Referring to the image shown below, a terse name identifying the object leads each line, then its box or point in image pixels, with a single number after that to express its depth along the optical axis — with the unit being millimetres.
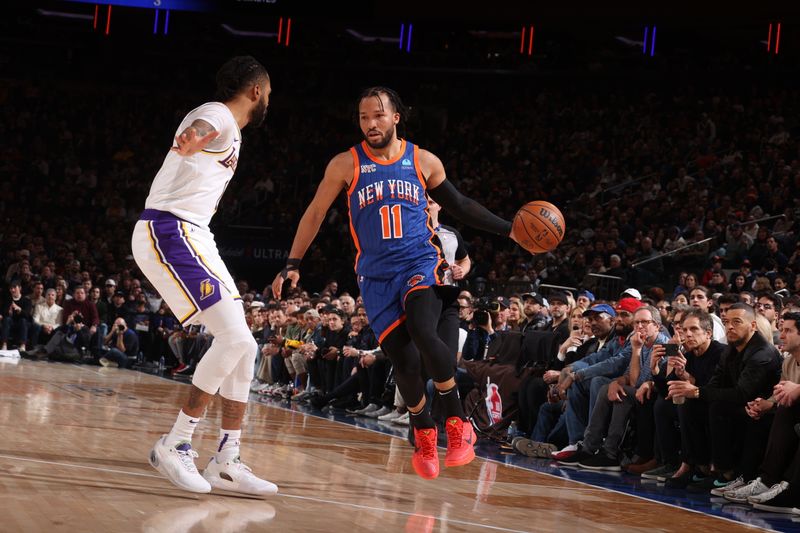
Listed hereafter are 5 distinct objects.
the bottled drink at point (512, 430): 8604
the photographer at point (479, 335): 9758
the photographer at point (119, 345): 16438
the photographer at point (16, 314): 16422
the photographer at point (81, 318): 16609
